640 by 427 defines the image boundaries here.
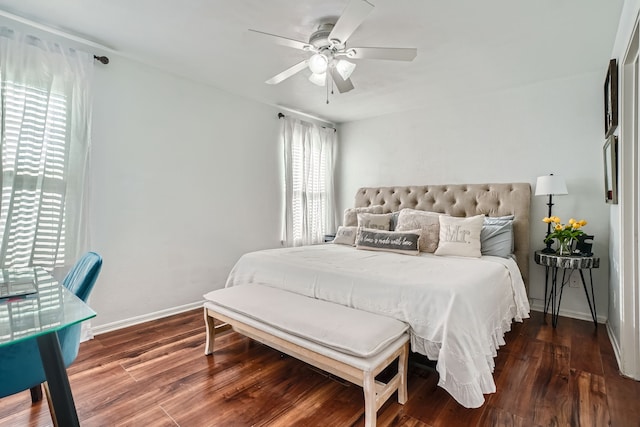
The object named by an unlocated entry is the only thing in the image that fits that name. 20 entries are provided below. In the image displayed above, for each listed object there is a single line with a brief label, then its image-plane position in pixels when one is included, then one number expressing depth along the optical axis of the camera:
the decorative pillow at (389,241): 3.05
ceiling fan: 1.87
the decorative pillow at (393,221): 3.75
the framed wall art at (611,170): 2.38
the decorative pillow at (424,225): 3.19
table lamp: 2.91
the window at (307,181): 4.31
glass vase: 2.86
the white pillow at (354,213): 4.07
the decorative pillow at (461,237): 2.89
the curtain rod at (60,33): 2.22
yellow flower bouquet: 2.79
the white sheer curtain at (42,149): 2.21
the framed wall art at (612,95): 2.38
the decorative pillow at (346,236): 3.62
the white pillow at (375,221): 3.66
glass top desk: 0.96
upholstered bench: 1.55
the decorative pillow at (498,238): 3.02
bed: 1.69
